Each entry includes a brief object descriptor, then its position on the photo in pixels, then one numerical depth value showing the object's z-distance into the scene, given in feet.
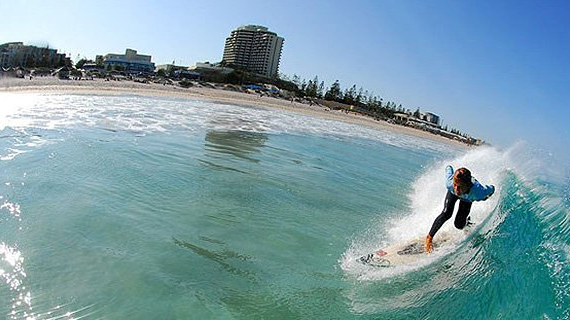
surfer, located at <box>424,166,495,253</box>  25.11
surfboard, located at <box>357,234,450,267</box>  24.75
